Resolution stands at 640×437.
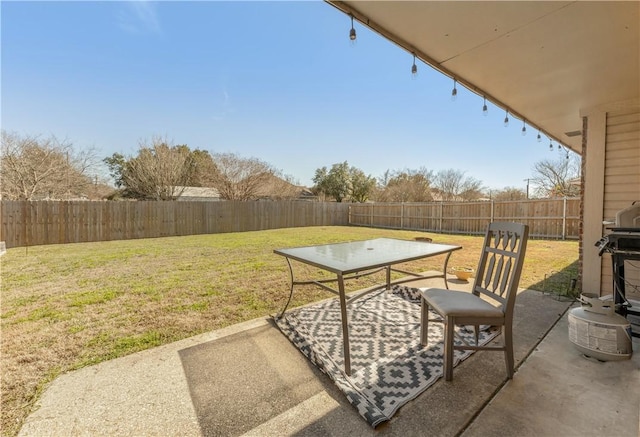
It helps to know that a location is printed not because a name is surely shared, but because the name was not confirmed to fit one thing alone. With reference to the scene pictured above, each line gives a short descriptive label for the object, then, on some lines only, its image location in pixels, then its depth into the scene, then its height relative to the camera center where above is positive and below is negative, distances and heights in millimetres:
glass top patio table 1859 -400
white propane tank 1915 -887
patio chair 1697 -616
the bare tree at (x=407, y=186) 20266 +1987
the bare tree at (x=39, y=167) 9273 +1509
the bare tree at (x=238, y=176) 15672 +2006
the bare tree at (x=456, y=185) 20384 +2207
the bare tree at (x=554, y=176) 16766 +2632
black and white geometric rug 1590 -1094
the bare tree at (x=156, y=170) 13773 +2030
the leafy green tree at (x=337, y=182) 23125 +2572
